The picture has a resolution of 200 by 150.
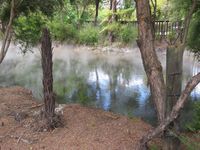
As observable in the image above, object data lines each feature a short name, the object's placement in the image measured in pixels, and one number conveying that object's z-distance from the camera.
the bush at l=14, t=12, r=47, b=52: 5.48
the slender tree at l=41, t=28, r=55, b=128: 2.68
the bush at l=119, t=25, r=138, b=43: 10.81
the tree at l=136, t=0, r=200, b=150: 2.40
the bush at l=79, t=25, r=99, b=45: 11.51
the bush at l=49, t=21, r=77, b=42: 11.57
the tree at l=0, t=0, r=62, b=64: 3.46
